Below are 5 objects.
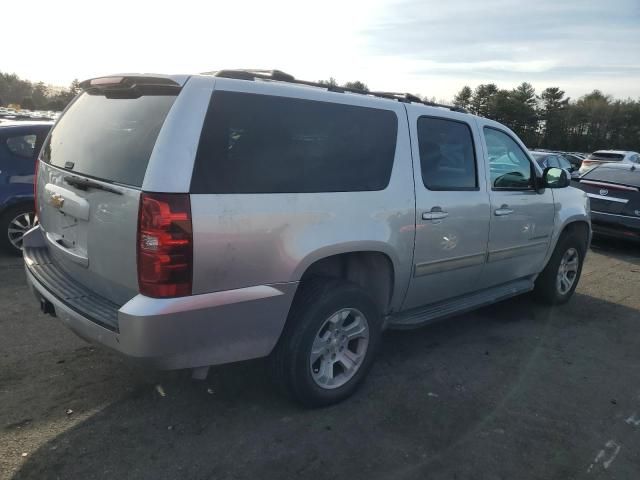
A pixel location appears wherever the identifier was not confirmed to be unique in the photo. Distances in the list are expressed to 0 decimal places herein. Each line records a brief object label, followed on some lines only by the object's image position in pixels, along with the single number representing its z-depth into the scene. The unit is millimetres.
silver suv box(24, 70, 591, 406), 2469
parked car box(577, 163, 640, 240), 8273
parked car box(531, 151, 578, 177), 13852
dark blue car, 6008
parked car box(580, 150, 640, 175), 20386
